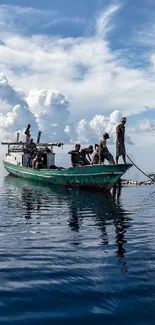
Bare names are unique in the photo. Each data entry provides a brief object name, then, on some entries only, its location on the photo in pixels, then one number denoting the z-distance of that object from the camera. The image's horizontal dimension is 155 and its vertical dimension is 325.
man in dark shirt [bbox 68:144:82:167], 23.70
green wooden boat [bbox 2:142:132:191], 21.25
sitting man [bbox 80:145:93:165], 24.11
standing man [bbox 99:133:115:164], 21.24
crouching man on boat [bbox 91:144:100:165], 22.67
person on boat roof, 32.29
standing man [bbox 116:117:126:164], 21.14
